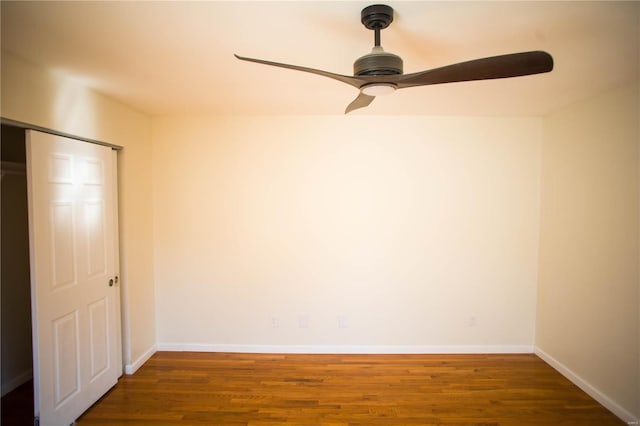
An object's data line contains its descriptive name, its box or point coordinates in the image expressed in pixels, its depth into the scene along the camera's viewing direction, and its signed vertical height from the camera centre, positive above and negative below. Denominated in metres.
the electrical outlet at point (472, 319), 3.36 -1.18
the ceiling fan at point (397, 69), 1.30 +0.57
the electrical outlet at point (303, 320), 3.37 -1.17
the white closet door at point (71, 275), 2.06 -0.47
